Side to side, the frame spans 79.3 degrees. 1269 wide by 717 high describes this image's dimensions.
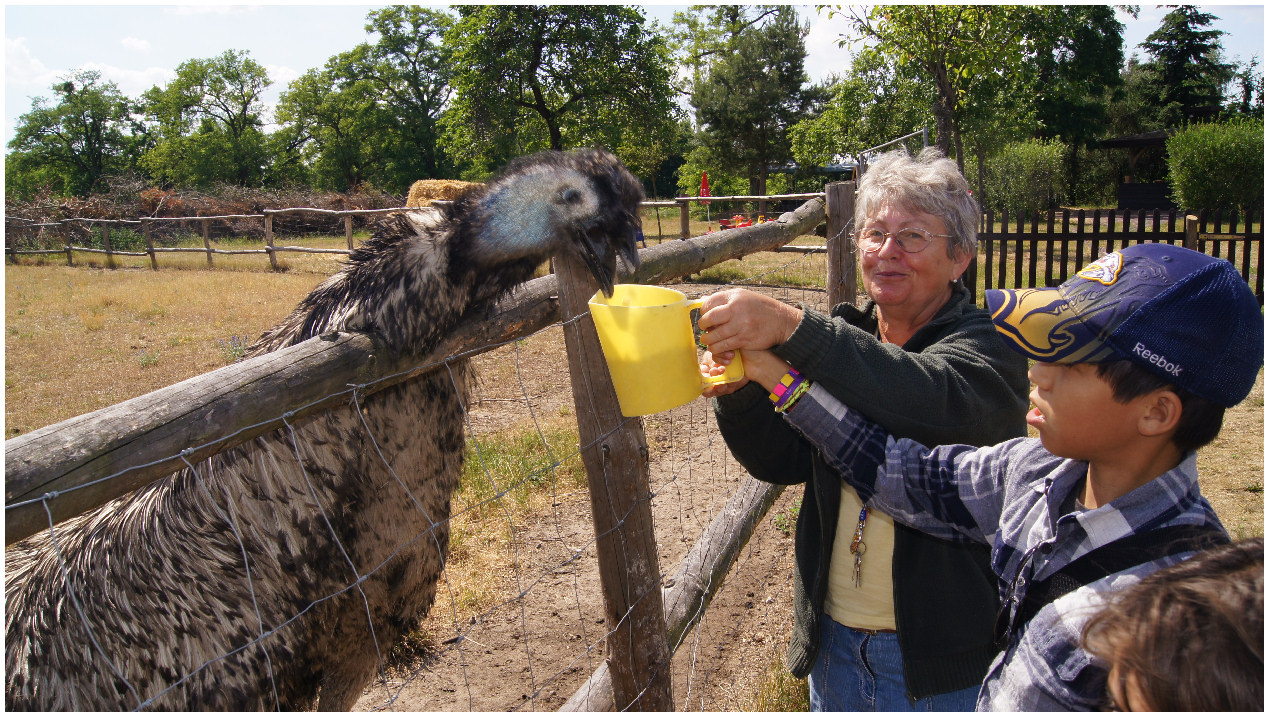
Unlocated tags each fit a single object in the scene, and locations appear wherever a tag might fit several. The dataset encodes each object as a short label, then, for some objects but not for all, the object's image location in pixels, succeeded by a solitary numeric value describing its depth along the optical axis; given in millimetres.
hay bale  10211
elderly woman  1476
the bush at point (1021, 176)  27359
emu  1800
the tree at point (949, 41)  11328
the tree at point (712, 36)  35188
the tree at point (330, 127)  41603
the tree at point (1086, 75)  31594
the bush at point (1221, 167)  18672
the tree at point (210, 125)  44031
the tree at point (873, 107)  13727
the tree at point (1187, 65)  36250
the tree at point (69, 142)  43312
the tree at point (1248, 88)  36250
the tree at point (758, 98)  32438
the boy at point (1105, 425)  1059
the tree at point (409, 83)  40094
